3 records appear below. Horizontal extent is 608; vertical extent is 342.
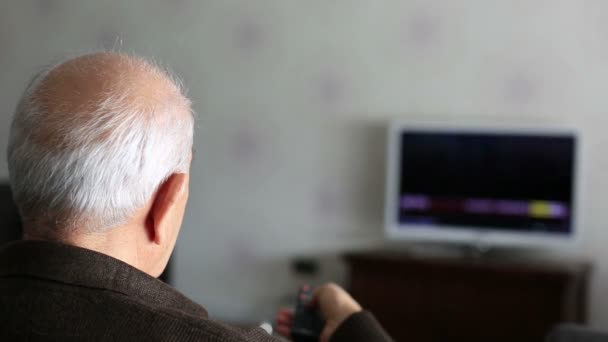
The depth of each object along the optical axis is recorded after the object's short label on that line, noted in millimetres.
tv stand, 3289
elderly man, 882
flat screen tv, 3475
